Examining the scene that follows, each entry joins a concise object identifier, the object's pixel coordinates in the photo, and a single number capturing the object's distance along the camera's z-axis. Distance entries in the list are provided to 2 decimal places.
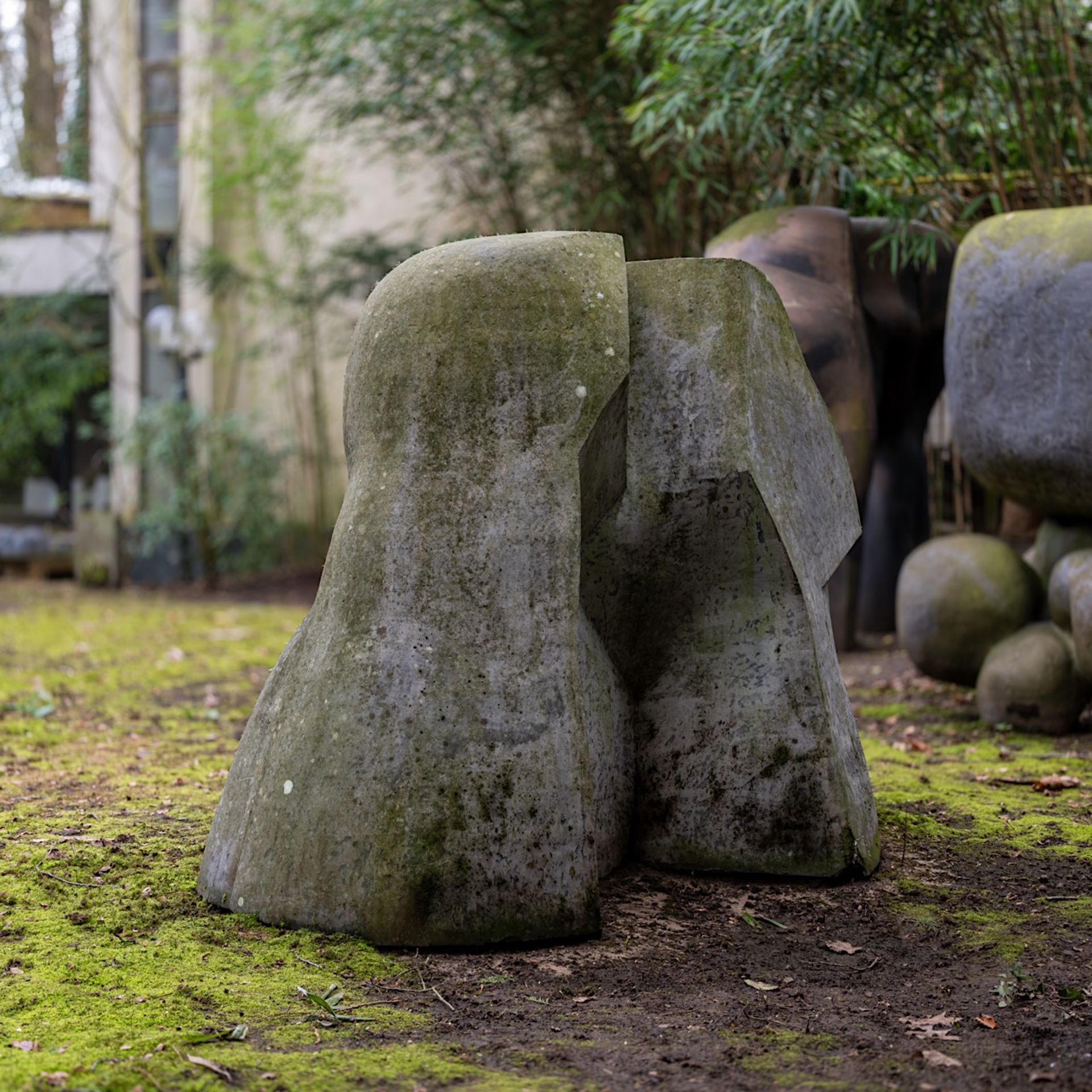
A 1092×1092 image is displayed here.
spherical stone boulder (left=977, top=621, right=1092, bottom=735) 4.89
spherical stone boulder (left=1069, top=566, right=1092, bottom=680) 4.55
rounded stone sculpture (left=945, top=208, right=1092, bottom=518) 4.63
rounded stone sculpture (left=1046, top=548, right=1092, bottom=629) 4.73
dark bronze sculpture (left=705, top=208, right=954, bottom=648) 5.41
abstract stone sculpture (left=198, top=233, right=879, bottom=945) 2.68
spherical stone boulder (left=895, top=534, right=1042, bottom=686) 5.10
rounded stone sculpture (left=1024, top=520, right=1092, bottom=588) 5.09
